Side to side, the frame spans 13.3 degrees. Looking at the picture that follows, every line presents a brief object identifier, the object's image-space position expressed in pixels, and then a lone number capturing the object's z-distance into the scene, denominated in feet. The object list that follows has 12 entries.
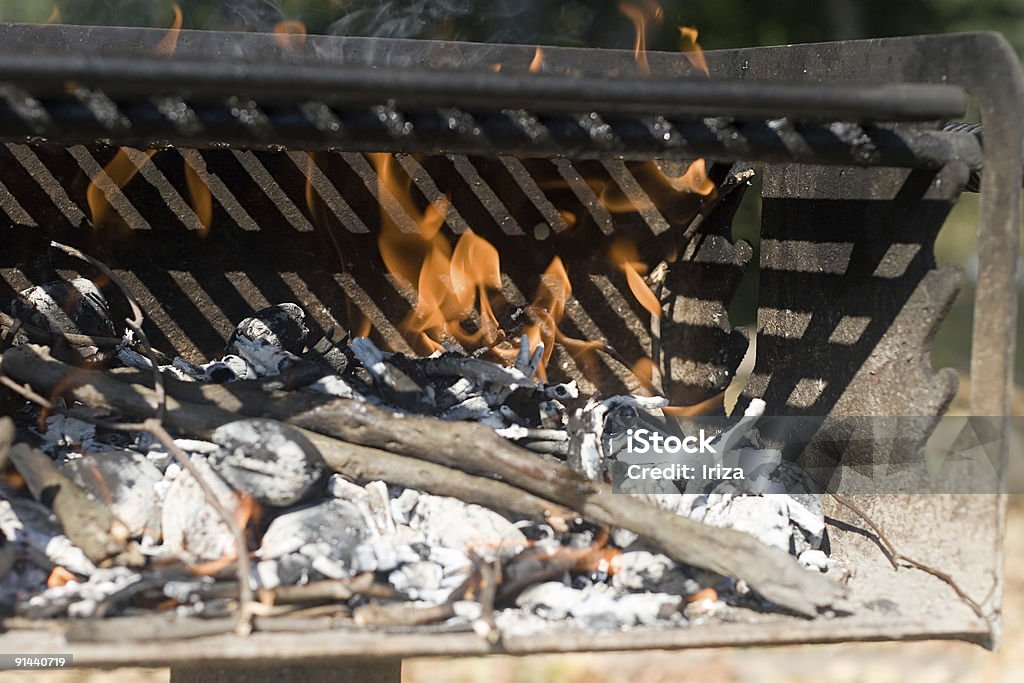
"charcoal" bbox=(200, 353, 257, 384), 6.55
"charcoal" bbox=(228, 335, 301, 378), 6.46
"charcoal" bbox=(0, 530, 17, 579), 6.03
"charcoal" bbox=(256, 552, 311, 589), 6.03
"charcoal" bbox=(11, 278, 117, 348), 6.59
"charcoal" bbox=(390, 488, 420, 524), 6.25
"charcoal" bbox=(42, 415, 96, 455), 6.38
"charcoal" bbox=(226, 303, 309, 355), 6.62
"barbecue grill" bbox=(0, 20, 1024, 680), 5.90
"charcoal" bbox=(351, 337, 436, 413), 6.45
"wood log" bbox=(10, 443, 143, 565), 6.07
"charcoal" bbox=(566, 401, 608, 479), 6.34
